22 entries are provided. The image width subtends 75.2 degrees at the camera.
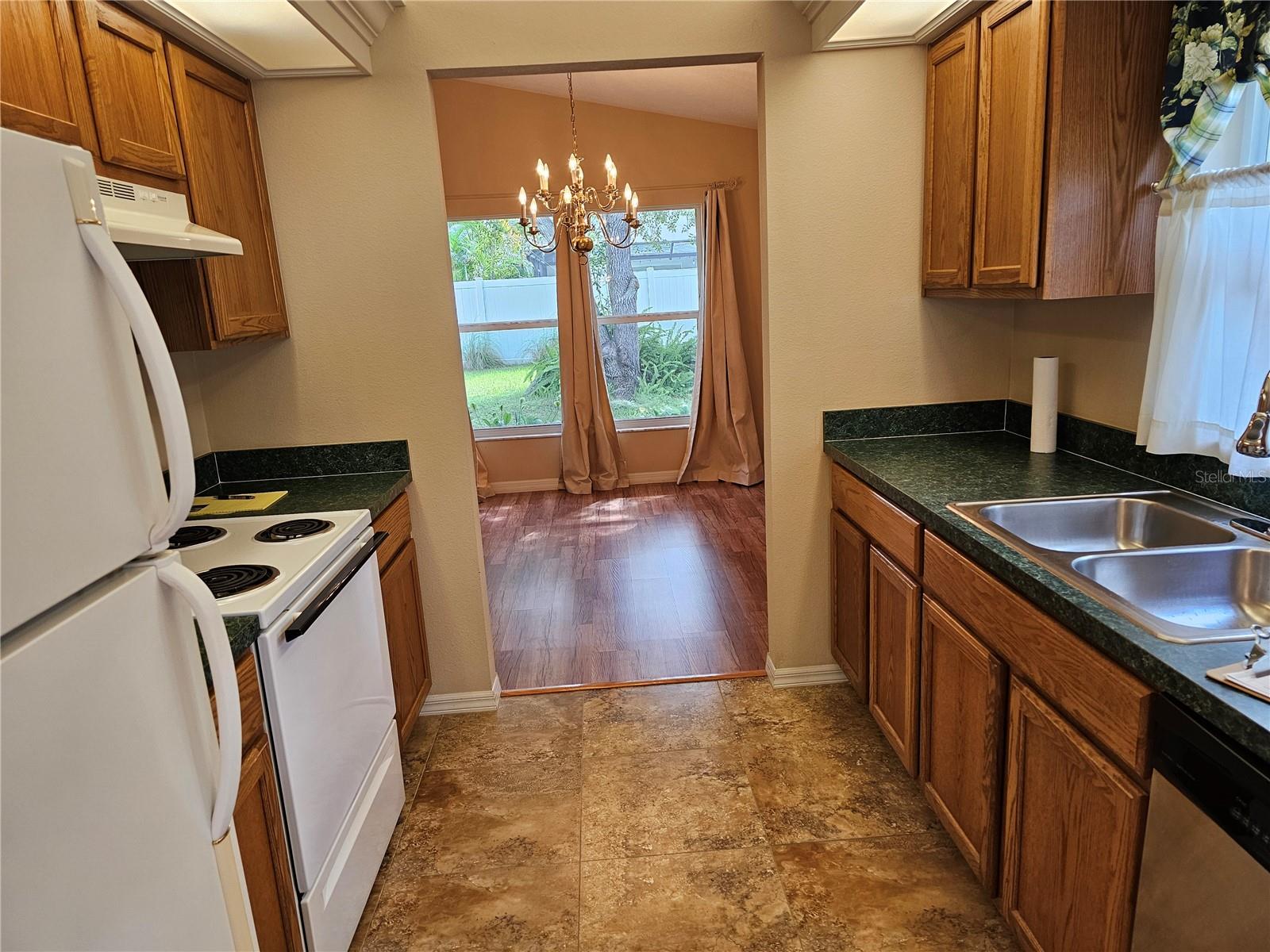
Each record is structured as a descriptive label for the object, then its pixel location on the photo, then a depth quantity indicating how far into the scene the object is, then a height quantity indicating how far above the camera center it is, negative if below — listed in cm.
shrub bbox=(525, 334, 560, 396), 659 -44
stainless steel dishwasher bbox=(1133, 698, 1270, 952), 107 -78
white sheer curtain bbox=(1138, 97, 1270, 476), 177 -9
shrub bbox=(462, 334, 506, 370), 657 -30
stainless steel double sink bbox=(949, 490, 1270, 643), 163 -58
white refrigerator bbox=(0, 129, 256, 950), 77 -29
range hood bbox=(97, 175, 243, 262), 159 +22
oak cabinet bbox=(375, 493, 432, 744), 262 -96
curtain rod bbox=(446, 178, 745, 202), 609 +85
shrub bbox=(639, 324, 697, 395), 659 -42
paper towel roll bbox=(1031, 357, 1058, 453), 252 -37
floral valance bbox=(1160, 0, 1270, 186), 168 +42
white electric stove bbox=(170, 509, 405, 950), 169 -81
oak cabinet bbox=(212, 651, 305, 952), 151 -94
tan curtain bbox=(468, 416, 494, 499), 648 -126
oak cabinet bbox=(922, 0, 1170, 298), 196 +33
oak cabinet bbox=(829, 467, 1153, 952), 137 -92
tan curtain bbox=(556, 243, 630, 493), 622 -68
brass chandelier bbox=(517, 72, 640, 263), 399 +55
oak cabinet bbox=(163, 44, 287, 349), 222 +37
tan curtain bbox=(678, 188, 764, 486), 617 -69
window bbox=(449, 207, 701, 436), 638 -9
